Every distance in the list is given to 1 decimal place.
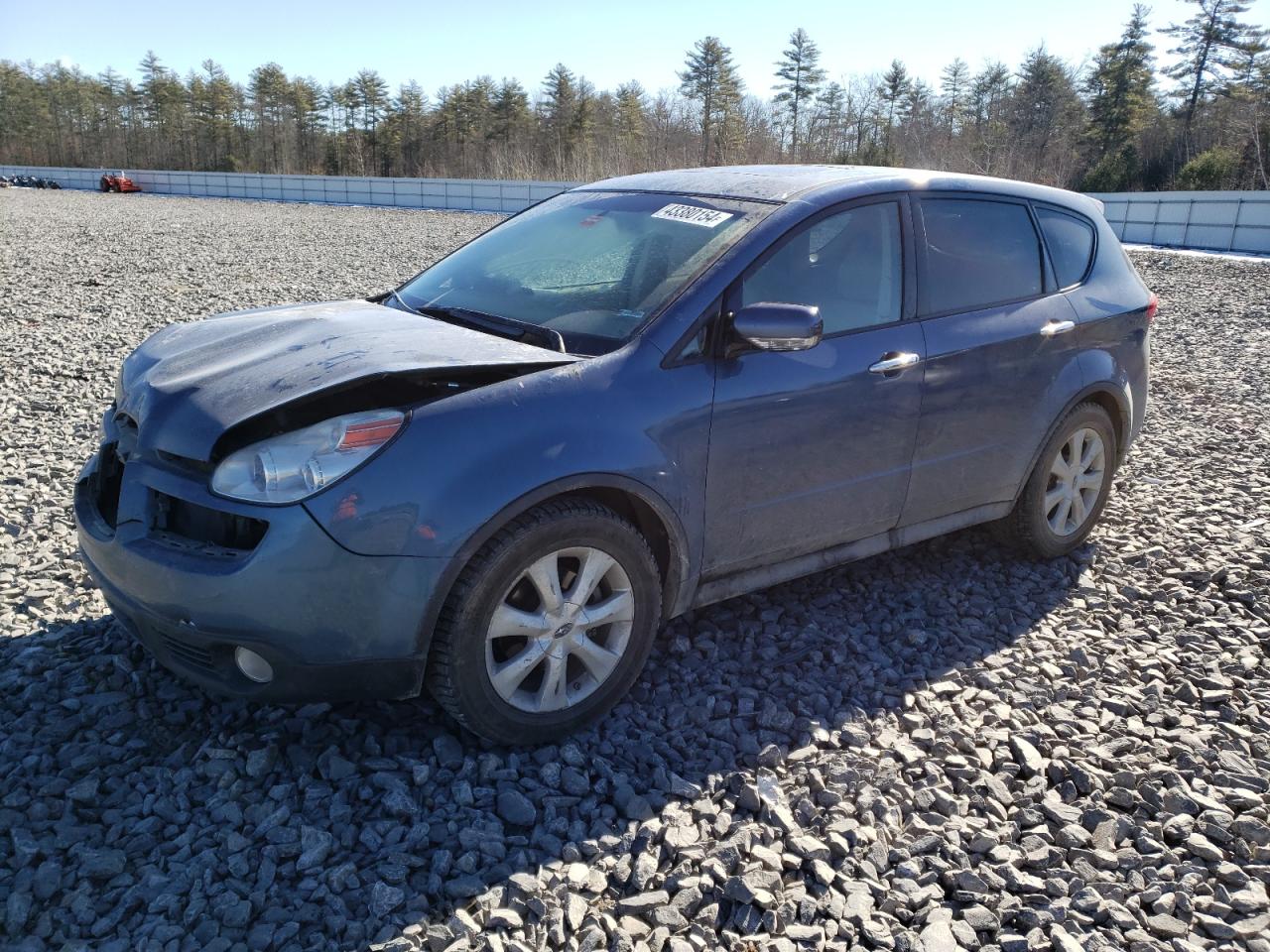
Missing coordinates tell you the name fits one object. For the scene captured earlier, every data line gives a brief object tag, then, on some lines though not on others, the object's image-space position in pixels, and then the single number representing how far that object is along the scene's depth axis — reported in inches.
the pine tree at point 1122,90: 1956.2
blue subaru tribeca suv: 108.0
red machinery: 1924.2
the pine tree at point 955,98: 2623.8
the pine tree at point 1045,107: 2150.6
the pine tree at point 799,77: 2728.8
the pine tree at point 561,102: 2815.0
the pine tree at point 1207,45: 2032.5
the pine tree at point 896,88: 2436.5
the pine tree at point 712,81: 2674.7
